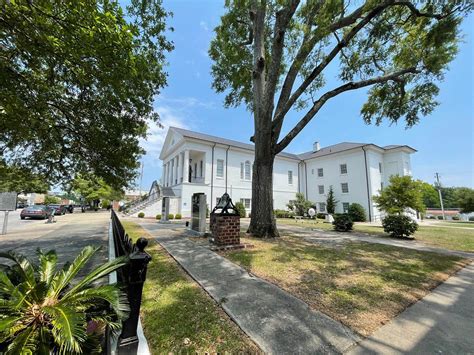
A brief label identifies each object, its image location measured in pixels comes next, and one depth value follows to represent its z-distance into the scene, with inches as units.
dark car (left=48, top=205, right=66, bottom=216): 1054.2
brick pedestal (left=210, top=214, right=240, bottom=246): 254.2
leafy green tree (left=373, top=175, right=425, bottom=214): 405.4
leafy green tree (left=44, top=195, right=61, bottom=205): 2012.8
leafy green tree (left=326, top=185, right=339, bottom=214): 985.5
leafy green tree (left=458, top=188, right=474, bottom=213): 1355.8
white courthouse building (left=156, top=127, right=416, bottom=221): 899.4
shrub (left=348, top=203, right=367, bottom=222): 846.5
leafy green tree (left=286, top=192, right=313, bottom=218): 986.1
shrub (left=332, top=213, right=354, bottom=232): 468.4
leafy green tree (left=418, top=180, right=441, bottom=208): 2545.5
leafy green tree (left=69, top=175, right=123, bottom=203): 1433.2
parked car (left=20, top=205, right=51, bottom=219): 790.5
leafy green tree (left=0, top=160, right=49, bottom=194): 282.4
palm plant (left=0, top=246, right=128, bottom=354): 56.3
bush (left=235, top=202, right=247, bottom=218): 916.0
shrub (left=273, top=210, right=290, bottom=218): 1054.4
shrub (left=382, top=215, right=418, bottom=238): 375.6
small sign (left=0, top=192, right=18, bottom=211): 436.1
